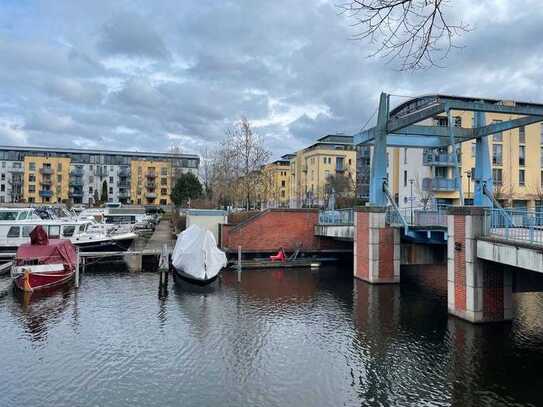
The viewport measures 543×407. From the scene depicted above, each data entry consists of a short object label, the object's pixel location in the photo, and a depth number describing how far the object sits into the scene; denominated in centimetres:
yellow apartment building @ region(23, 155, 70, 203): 10269
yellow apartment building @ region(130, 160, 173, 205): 10550
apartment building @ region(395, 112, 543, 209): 5022
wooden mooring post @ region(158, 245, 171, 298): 2356
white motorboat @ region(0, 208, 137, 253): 3328
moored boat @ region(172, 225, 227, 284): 2494
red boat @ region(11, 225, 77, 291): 2338
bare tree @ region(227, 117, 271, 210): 5022
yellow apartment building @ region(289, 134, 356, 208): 7975
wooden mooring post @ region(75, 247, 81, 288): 2439
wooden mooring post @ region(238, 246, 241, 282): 2749
